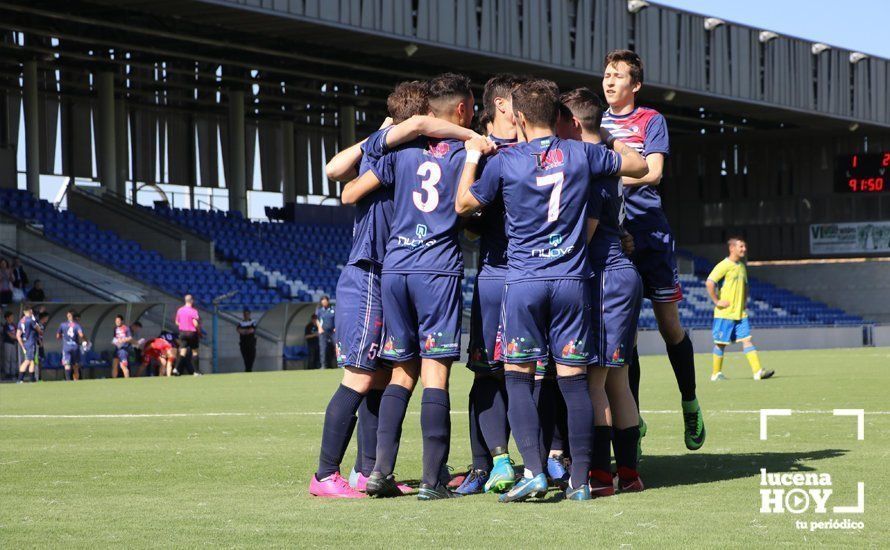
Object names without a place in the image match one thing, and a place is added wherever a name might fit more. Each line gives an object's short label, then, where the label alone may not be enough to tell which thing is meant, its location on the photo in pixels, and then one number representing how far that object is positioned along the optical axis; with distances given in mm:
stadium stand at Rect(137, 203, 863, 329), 36797
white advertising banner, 52094
